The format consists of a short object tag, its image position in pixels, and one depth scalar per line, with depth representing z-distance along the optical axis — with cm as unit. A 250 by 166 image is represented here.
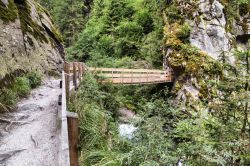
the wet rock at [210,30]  1128
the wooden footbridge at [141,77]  981
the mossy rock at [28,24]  815
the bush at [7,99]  456
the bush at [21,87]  557
